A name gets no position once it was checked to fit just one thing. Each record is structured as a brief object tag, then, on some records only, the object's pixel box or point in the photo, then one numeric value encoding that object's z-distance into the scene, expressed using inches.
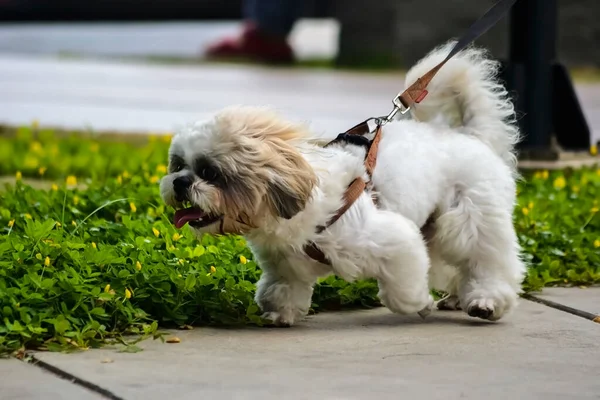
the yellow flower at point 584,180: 591.5
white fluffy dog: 349.8
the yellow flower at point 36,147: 692.1
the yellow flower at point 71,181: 549.5
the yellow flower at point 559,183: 583.5
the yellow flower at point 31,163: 639.2
